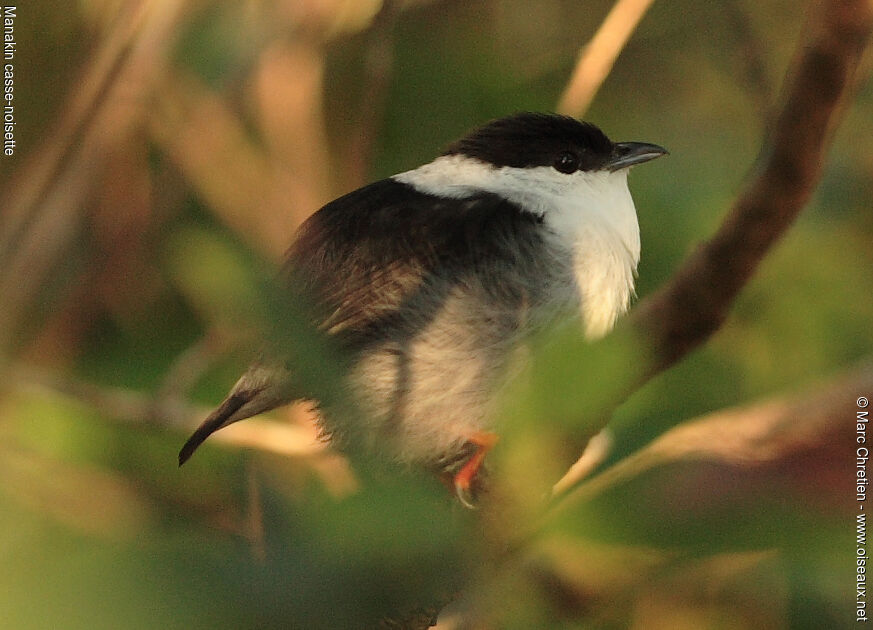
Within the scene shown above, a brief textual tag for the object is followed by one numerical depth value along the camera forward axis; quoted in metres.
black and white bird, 2.37
